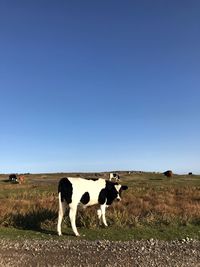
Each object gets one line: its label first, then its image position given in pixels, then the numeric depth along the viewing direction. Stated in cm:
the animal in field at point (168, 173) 3976
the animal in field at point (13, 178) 3521
